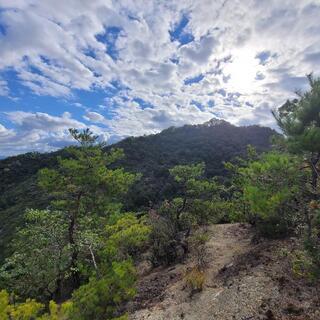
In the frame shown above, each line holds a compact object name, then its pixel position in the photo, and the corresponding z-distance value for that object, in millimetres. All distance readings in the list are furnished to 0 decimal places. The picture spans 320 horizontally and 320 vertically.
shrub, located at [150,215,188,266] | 8726
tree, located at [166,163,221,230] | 9873
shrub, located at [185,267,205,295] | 6186
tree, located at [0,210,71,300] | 7831
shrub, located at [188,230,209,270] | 7486
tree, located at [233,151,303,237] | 5157
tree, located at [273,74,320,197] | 4617
